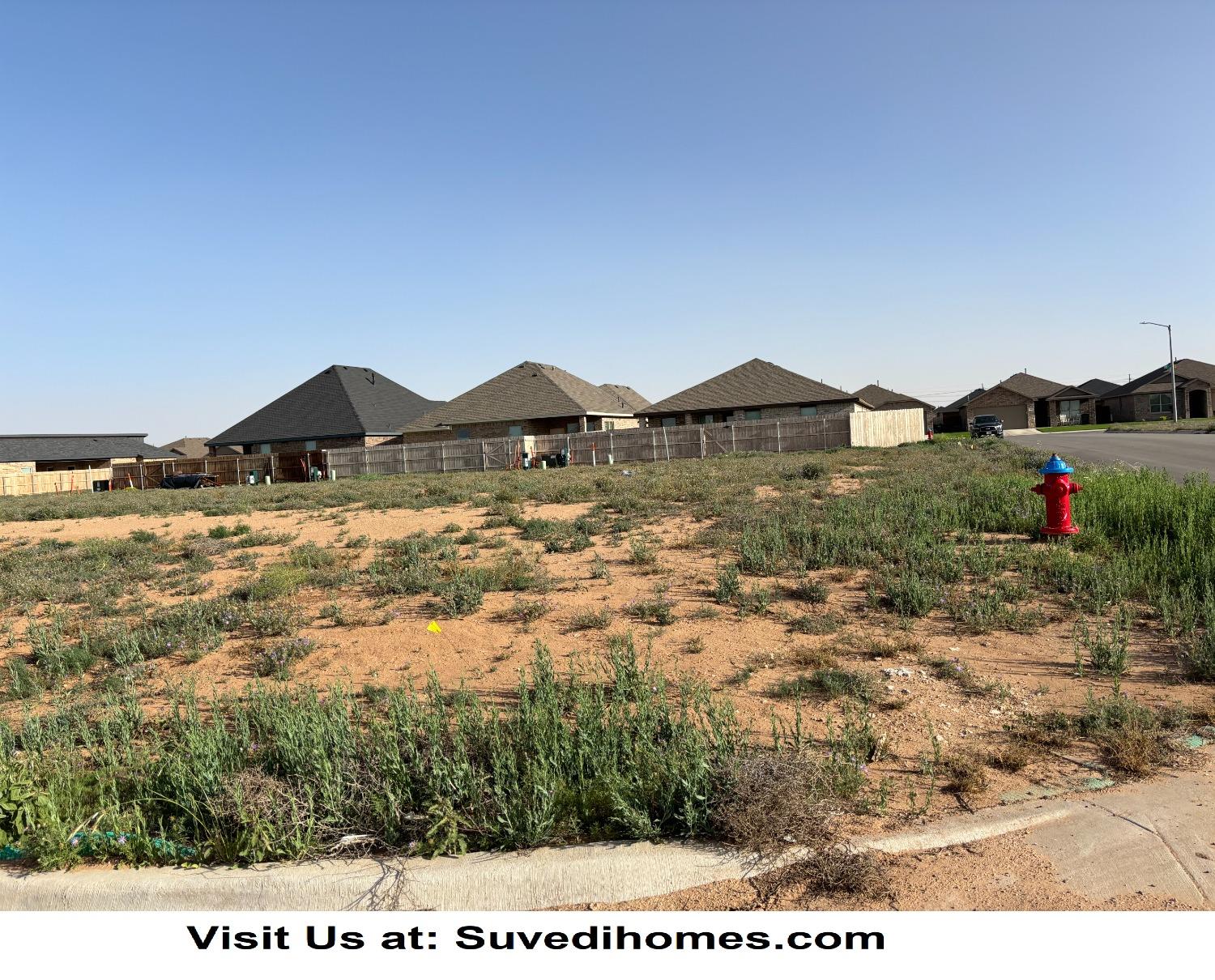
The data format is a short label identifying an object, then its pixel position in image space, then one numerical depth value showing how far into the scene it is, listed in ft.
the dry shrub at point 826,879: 11.12
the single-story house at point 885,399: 294.68
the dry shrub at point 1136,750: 13.98
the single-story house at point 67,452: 180.24
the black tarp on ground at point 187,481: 141.59
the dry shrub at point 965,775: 13.61
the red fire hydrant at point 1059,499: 24.26
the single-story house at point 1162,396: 236.43
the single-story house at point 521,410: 159.63
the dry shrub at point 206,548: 38.22
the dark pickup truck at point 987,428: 168.55
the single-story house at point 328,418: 167.94
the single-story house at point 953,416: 277.85
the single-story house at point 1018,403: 252.01
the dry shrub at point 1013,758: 14.32
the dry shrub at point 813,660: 19.66
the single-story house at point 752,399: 157.28
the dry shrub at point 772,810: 11.97
